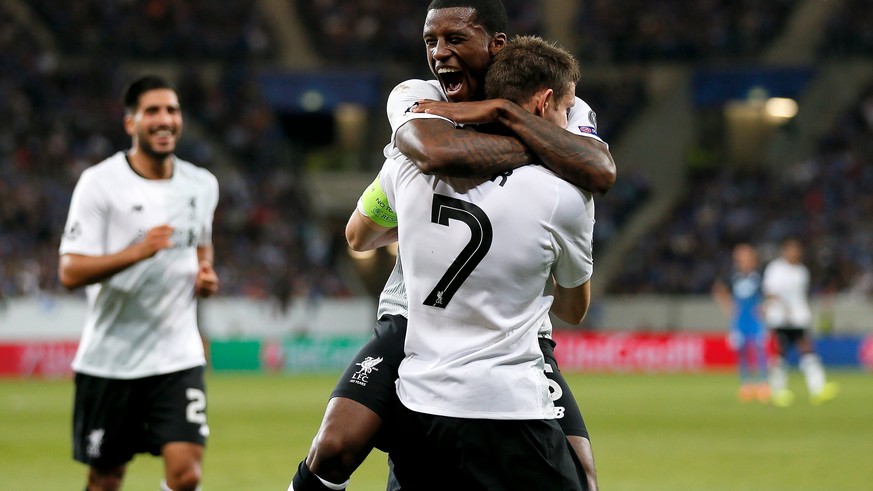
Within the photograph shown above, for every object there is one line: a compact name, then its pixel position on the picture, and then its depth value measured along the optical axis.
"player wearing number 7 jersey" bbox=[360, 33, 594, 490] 7.73
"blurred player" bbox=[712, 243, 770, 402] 38.62
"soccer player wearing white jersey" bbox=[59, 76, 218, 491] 12.41
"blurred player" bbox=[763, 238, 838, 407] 39.25
